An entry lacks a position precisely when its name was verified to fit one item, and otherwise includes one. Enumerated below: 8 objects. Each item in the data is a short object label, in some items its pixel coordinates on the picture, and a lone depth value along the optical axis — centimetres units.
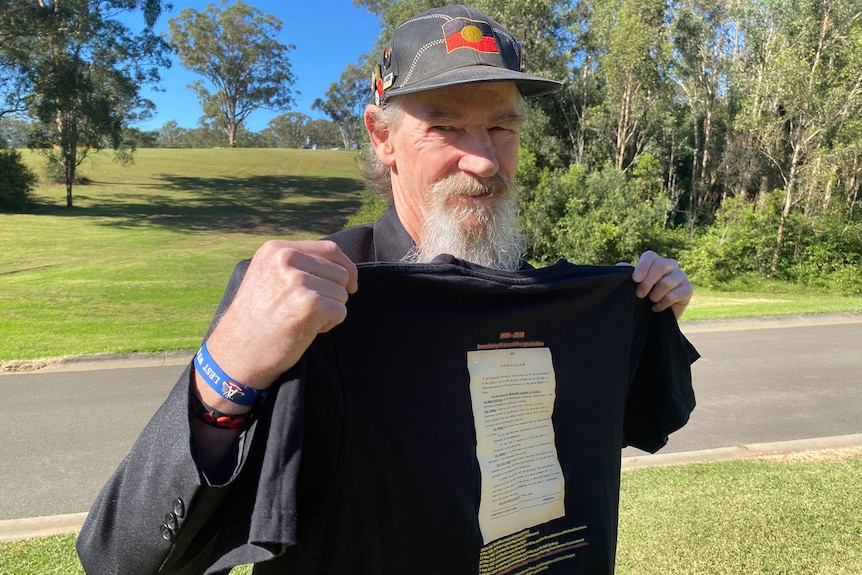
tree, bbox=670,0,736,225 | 2667
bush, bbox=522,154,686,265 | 1969
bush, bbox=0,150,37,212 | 3047
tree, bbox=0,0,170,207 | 2791
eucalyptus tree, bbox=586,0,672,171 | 2166
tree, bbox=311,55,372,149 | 6089
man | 97
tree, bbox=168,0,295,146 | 6662
